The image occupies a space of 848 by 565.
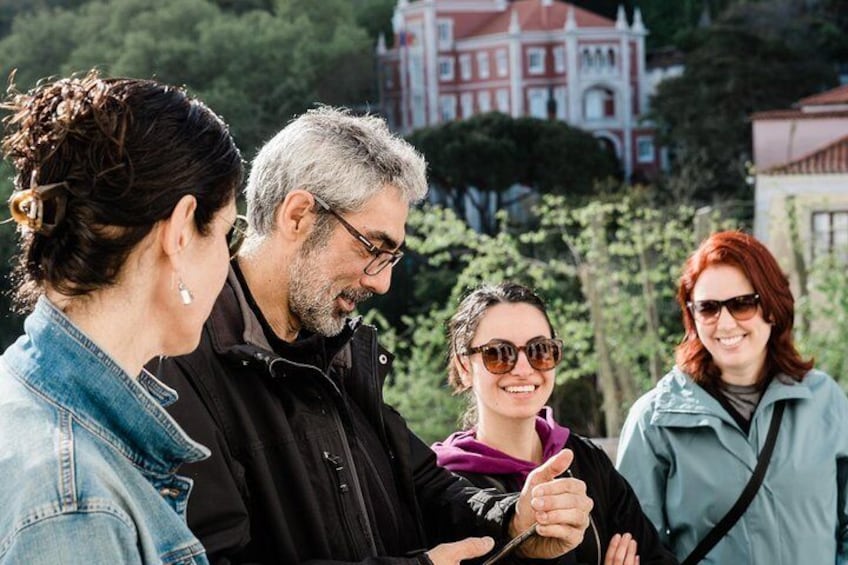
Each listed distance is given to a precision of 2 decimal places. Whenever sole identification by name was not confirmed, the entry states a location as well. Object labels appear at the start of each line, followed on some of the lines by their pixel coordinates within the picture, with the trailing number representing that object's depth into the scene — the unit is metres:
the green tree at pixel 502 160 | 32.97
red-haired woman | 2.21
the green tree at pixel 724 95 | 30.34
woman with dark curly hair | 0.90
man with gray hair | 1.48
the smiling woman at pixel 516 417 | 2.00
